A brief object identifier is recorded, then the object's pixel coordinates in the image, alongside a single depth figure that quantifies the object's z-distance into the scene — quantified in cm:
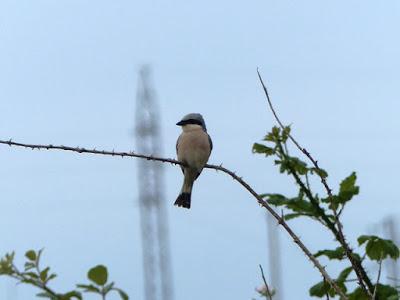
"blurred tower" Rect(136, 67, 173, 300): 4953
